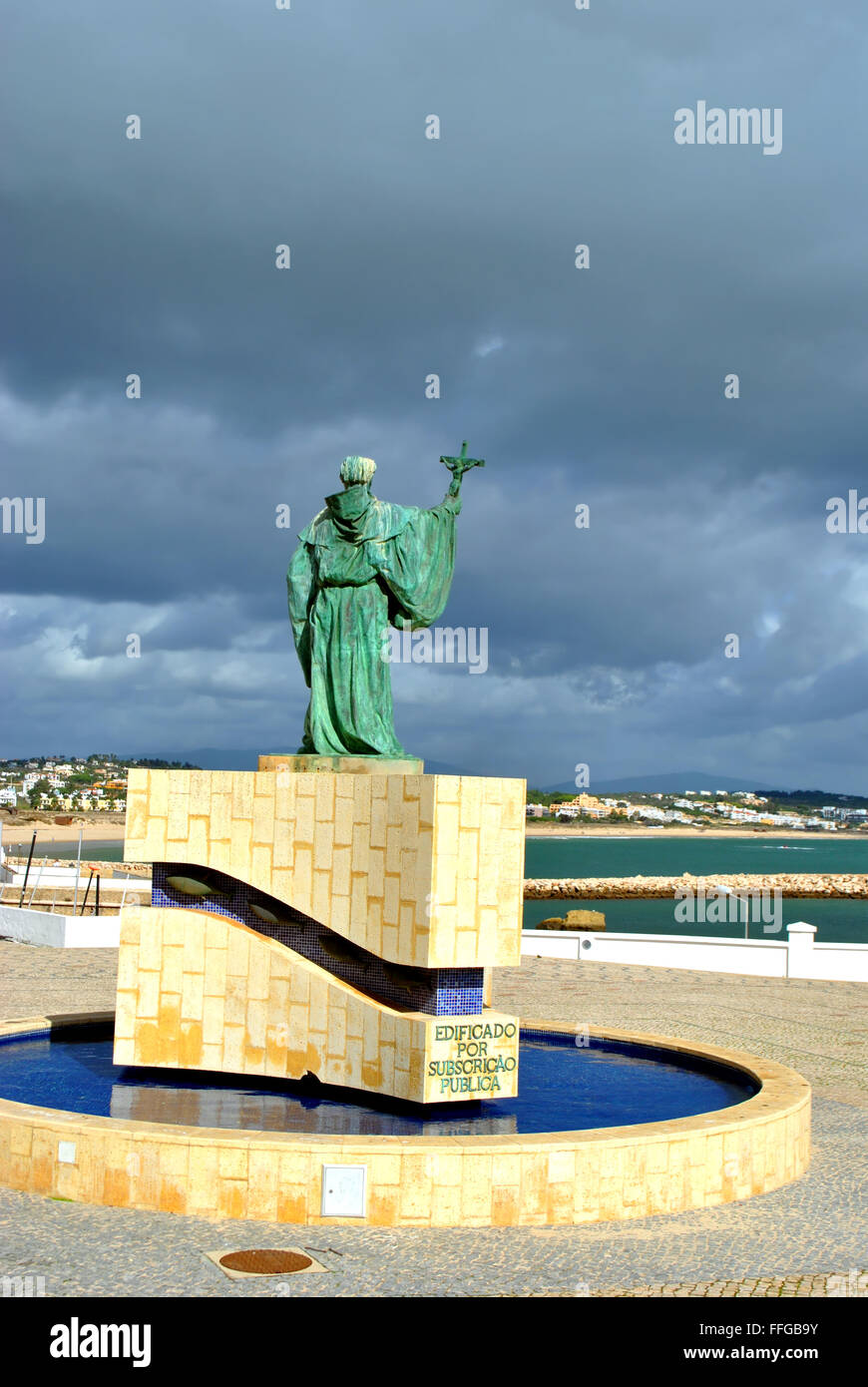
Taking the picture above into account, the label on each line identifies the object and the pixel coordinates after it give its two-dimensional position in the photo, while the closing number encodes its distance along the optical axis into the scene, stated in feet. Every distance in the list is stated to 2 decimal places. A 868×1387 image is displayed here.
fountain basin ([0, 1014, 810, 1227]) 26.81
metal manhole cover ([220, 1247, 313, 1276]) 23.66
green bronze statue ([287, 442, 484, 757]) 39.17
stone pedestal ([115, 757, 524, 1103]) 32.71
